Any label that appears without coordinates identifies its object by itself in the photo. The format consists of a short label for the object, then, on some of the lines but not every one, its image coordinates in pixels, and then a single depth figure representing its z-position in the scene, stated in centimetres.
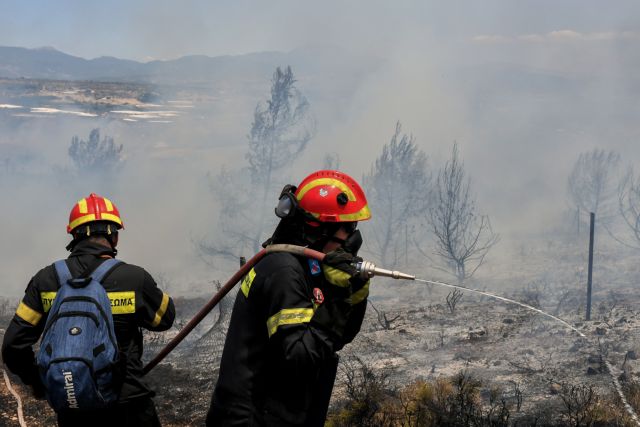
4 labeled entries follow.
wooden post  1452
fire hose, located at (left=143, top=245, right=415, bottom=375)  260
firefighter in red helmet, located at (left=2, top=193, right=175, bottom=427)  327
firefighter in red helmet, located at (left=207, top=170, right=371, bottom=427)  255
